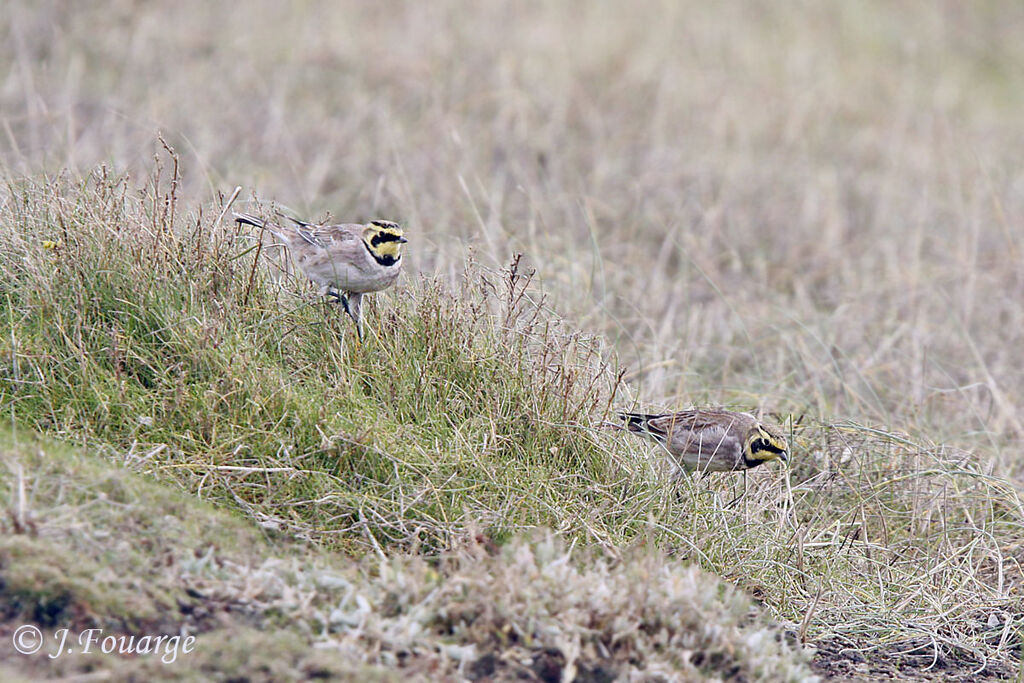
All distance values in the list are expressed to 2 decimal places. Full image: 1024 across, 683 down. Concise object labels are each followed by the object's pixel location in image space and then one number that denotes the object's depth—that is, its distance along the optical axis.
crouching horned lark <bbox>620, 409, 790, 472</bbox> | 10.08
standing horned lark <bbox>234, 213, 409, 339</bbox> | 9.92
